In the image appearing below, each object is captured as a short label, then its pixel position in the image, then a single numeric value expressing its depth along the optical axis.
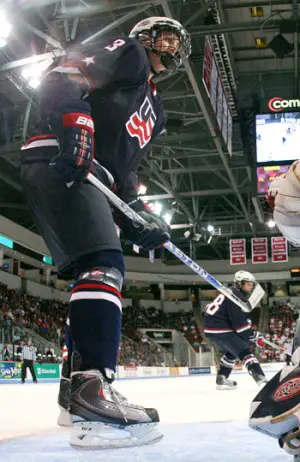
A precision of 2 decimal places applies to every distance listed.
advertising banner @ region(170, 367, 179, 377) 16.45
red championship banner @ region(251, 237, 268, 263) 16.70
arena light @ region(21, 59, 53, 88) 8.12
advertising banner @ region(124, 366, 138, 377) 13.71
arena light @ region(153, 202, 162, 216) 15.24
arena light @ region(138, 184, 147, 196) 13.37
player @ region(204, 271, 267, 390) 5.80
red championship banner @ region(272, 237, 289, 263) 16.69
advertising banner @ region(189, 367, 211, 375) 17.38
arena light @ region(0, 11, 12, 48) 6.89
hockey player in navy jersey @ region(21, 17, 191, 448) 1.42
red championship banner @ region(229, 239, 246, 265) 17.05
